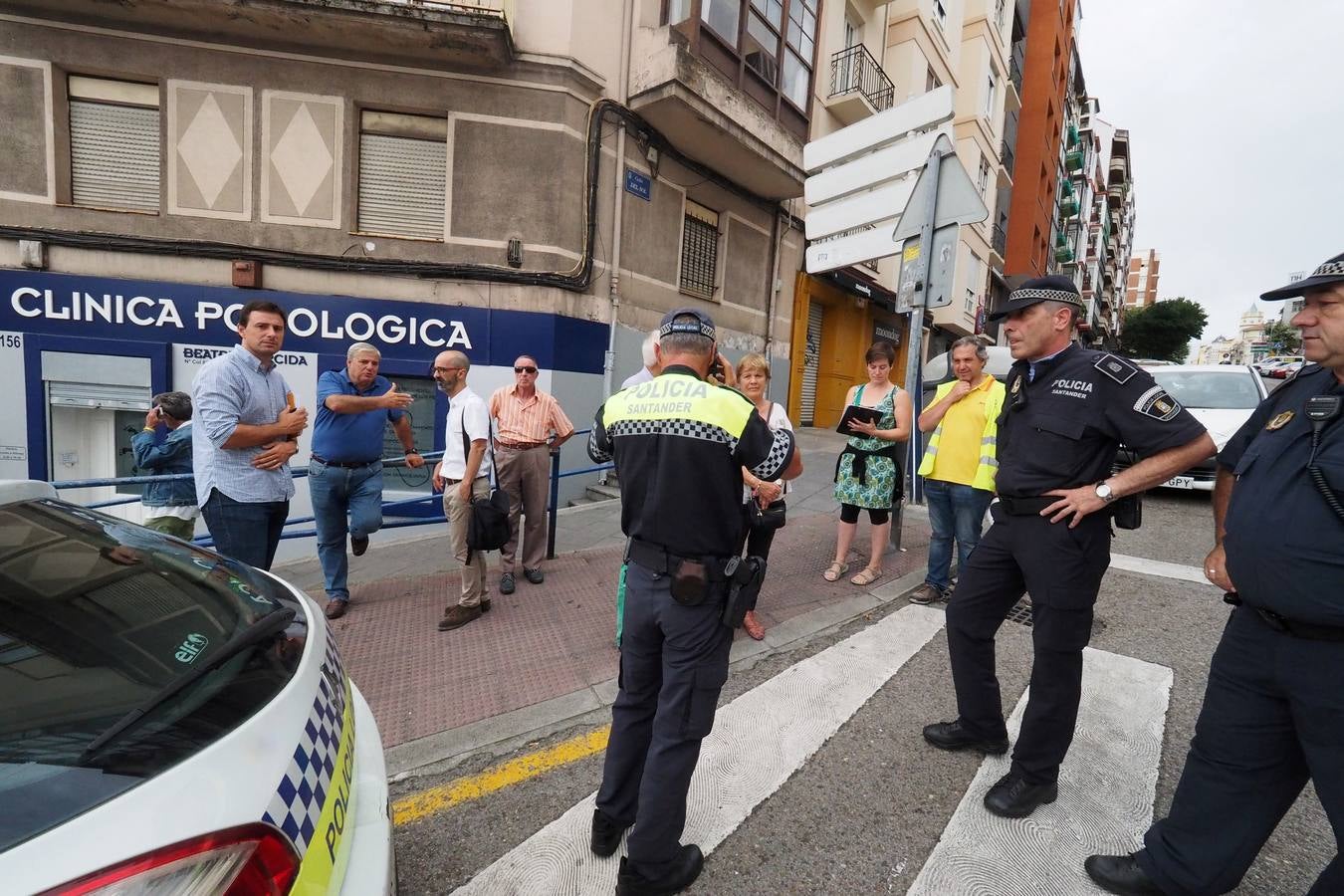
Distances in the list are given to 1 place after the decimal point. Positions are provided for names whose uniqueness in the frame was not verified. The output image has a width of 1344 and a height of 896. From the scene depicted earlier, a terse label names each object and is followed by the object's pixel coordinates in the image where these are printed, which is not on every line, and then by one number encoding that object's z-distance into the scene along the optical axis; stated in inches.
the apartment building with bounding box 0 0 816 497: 294.2
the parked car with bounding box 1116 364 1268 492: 288.0
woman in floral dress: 168.1
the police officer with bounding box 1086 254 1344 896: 61.0
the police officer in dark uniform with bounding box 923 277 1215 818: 84.8
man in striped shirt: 180.2
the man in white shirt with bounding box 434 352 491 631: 158.2
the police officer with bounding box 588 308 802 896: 75.0
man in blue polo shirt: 158.7
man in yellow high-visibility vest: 156.3
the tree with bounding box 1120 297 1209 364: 1939.0
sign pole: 203.6
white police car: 35.4
